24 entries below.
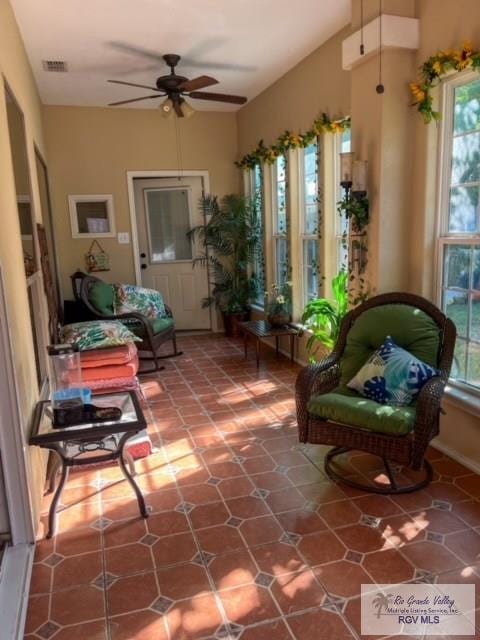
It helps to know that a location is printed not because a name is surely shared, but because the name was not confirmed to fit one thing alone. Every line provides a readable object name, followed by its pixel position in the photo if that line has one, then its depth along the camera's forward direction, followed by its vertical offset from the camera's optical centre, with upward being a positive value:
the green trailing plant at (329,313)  3.60 -0.65
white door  6.01 -0.10
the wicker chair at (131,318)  4.80 -0.81
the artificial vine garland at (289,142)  3.73 +0.82
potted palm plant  5.83 -0.24
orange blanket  3.57 -0.89
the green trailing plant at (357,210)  3.11 +0.11
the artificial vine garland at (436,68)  2.43 +0.83
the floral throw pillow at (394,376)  2.50 -0.79
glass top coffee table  2.19 -0.90
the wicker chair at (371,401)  2.30 -0.87
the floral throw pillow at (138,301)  5.17 -0.71
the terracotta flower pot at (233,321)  6.01 -1.11
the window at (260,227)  5.61 +0.05
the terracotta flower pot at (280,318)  4.73 -0.86
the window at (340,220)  3.85 +0.07
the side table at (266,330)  4.58 -0.96
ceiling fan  3.83 +1.16
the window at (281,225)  4.96 +0.06
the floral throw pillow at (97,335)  3.66 -0.76
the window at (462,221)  2.65 +0.01
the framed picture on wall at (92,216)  5.65 +0.26
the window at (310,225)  4.38 +0.04
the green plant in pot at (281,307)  4.73 -0.76
